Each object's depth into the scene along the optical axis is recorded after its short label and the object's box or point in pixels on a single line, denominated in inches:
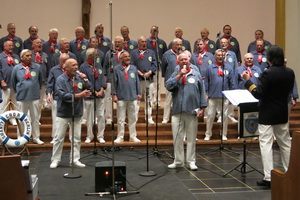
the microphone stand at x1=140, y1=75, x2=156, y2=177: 254.8
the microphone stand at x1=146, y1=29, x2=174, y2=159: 315.3
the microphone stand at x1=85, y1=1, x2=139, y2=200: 215.0
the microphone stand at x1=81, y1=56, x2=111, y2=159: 315.3
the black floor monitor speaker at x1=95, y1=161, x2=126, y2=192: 216.8
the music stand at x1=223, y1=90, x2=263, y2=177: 247.0
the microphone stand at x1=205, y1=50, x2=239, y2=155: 327.9
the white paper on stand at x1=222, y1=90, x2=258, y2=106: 247.0
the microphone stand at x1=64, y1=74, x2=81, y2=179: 250.8
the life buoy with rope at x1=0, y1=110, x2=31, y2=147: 237.6
